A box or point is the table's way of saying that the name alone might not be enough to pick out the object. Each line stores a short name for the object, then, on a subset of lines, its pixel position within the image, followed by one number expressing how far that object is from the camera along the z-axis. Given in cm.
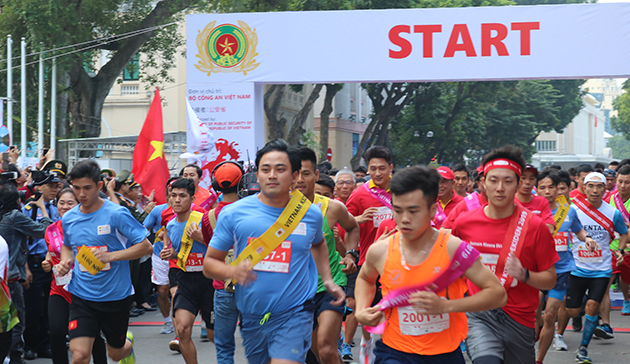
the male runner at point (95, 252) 560
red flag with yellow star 1114
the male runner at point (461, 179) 990
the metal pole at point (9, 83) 2080
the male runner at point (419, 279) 361
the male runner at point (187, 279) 630
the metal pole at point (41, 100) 2143
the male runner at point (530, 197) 594
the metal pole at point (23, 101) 2089
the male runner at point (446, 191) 782
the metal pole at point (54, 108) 2254
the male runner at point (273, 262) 450
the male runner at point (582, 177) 856
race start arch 1414
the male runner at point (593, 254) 767
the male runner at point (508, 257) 444
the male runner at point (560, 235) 734
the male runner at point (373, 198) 691
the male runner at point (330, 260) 552
